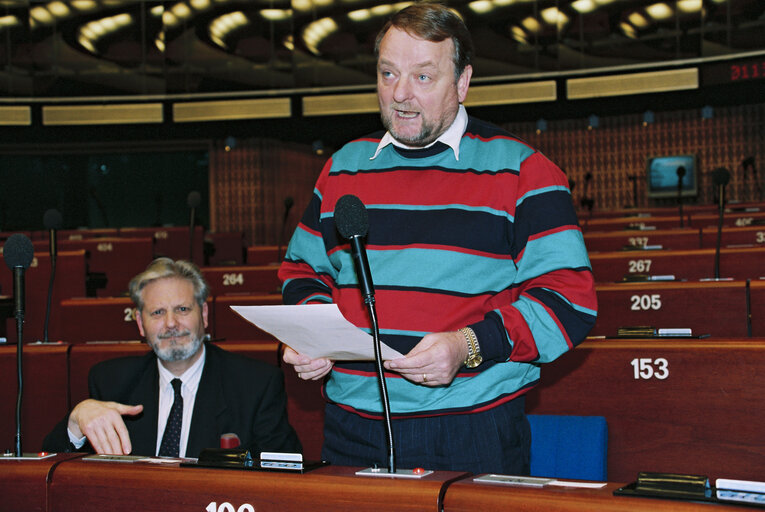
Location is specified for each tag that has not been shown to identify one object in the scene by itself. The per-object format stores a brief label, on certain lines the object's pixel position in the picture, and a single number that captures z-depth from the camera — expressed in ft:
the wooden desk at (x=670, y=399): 8.66
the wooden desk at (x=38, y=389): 11.49
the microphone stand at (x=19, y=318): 5.63
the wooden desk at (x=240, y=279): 21.18
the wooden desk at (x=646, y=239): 19.63
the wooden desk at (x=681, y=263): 15.75
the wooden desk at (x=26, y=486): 4.90
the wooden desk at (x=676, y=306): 12.30
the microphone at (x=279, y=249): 26.96
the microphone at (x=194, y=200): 21.86
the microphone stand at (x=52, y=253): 13.02
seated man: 8.87
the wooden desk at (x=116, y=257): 26.16
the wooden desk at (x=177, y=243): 33.37
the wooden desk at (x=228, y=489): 4.12
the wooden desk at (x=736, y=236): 19.15
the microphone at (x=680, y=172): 29.57
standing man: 5.26
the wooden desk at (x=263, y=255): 28.04
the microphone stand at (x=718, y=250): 15.19
